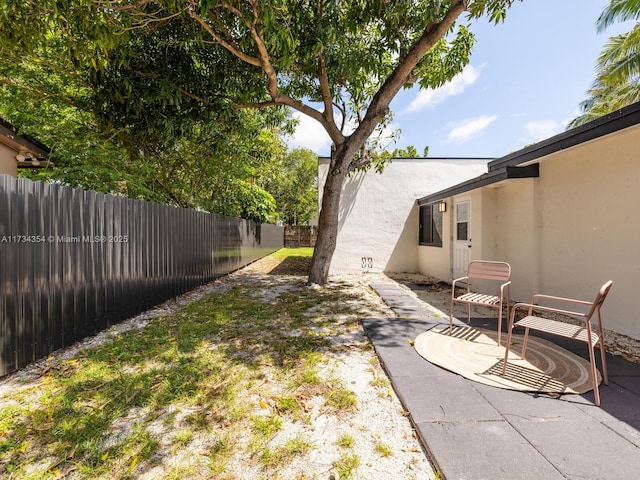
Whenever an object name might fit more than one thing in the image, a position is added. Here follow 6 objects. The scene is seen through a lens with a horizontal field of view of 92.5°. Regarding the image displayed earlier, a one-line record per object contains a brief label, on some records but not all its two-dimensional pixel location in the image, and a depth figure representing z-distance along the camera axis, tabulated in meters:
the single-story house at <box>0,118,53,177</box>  5.91
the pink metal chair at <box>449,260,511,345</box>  3.74
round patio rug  2.58
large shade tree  4.04
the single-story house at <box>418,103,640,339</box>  3.74
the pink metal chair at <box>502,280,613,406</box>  2.28
